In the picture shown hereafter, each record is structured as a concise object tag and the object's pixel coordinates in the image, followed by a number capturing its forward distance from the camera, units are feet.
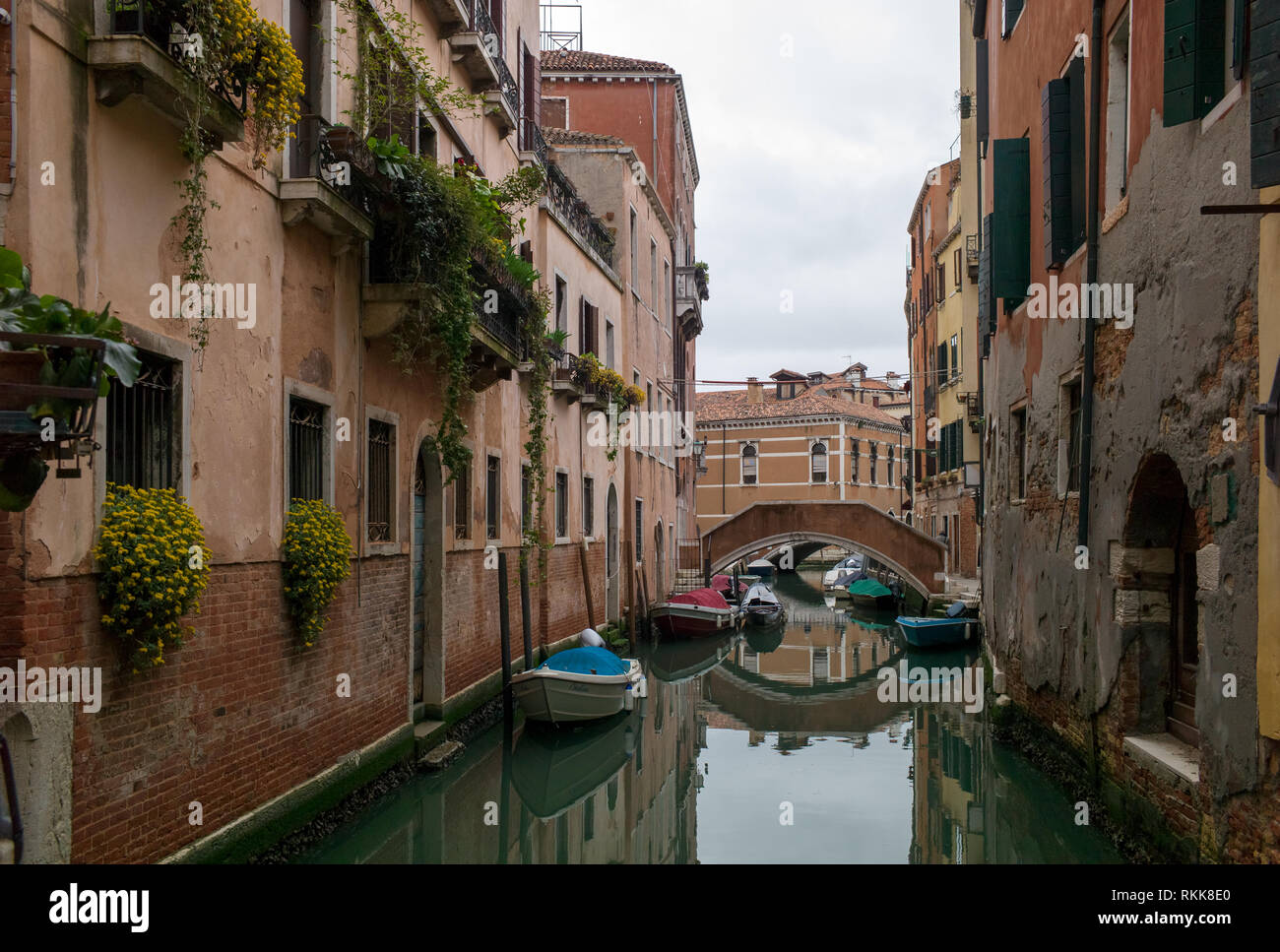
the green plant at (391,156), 24.86
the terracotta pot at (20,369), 10.93
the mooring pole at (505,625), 36.78
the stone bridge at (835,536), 82.17
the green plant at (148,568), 15.46
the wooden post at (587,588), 53.16
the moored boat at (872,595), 100.42
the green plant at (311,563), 21.76
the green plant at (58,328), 11.00
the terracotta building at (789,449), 141.38
